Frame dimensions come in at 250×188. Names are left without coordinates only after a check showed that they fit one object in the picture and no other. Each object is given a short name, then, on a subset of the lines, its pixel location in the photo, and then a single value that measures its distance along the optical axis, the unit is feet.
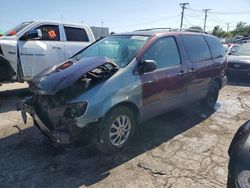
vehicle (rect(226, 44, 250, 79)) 22.00
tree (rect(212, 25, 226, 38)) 169.29
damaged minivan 8.02
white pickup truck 15.34
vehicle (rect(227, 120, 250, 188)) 5.36
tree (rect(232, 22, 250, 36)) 166.06
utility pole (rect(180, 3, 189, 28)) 121.54
